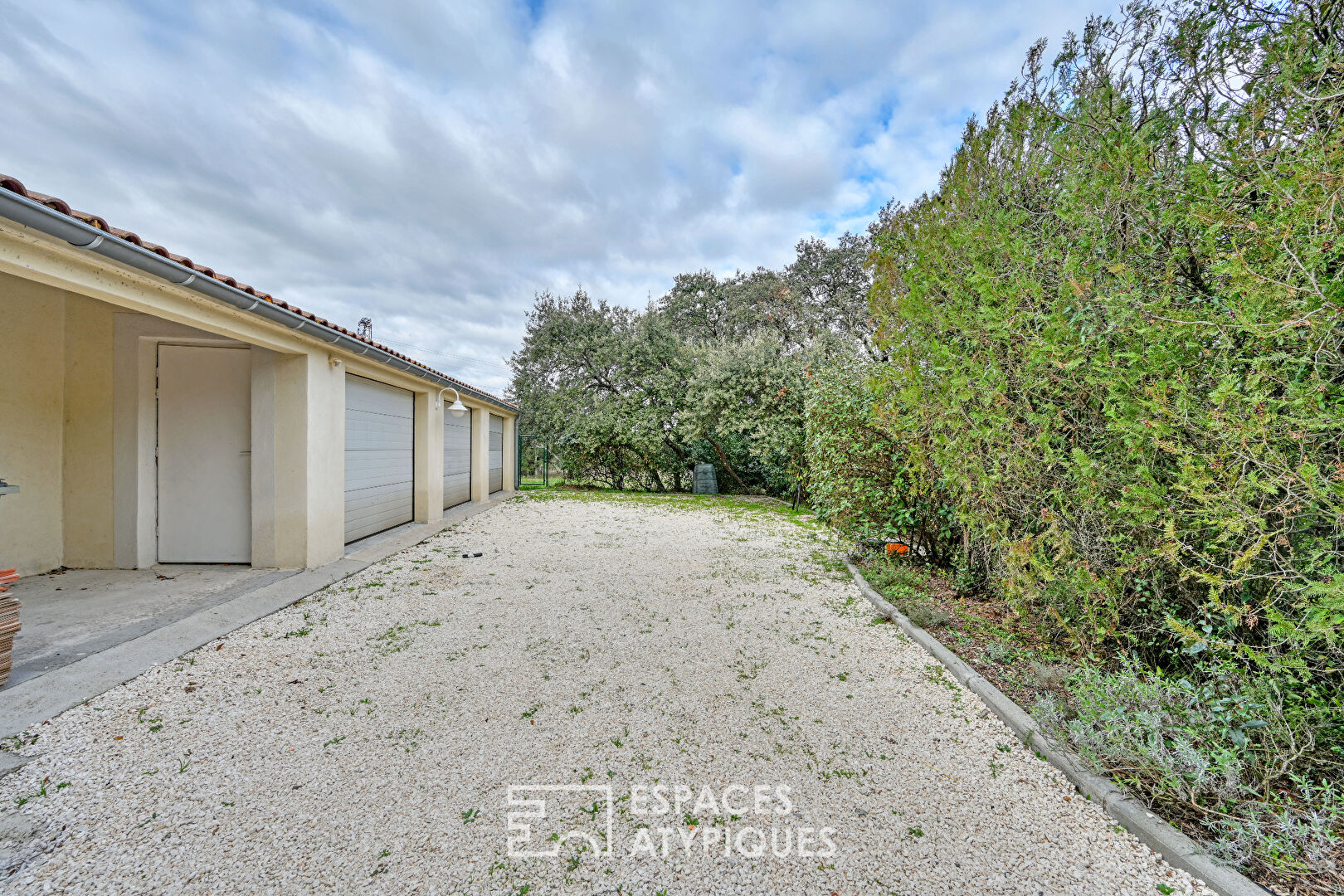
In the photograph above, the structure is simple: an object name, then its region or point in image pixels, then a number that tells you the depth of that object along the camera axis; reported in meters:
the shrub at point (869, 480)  5.20
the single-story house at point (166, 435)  4.89
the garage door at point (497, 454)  13.79
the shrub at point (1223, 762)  1.76
